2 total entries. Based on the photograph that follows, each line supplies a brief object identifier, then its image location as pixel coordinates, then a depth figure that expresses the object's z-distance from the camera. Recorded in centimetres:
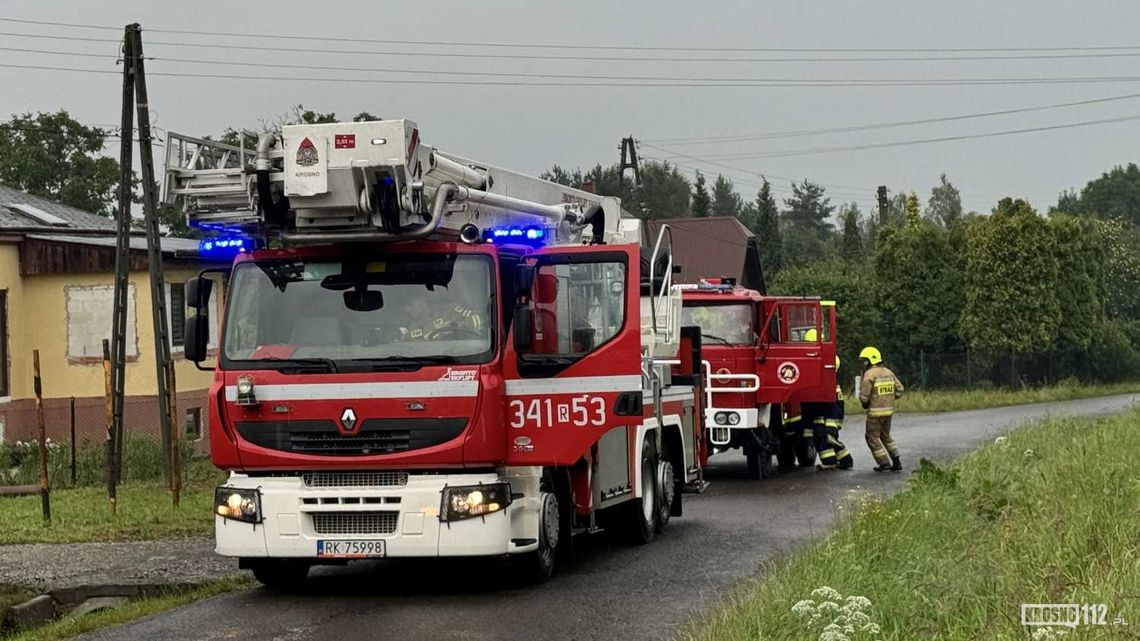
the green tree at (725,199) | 12450
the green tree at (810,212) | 12588
